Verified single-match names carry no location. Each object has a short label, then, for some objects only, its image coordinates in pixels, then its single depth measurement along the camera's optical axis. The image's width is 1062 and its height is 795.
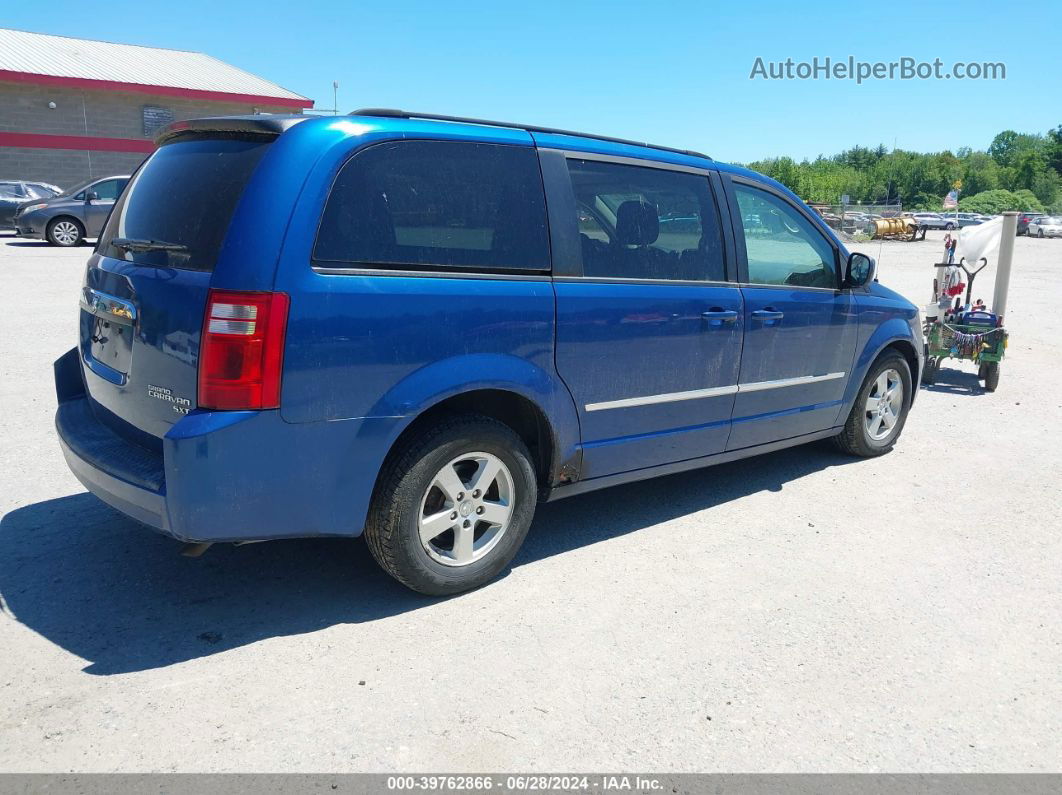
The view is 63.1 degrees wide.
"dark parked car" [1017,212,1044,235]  61.79
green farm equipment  8.57
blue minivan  3.15
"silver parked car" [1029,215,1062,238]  59.06
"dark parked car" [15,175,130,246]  19.47
